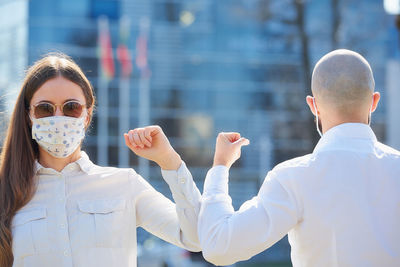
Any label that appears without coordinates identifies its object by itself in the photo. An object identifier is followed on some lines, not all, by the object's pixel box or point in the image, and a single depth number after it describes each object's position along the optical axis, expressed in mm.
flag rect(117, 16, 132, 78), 27016
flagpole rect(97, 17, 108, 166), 27266
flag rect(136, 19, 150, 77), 27141
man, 2703
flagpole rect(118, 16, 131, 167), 27281
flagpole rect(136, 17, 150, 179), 27344
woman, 3150
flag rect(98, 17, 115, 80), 26750
